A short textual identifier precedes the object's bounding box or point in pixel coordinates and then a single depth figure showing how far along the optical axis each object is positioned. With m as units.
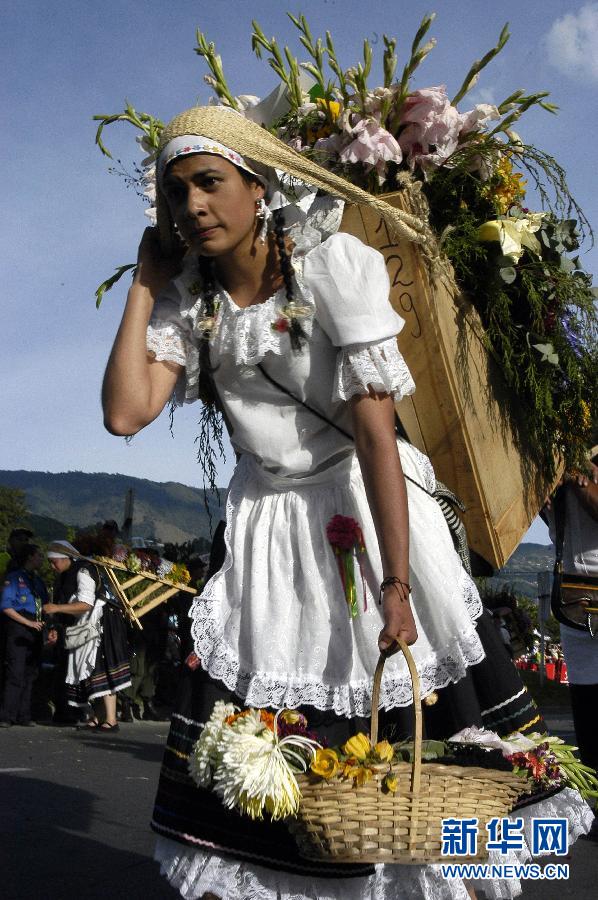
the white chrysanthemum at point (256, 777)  2.56
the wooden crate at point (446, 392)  3.57
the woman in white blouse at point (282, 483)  2.92
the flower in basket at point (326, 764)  2.57
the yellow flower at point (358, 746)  2.62
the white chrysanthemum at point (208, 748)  2.78
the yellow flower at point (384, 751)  2.60
